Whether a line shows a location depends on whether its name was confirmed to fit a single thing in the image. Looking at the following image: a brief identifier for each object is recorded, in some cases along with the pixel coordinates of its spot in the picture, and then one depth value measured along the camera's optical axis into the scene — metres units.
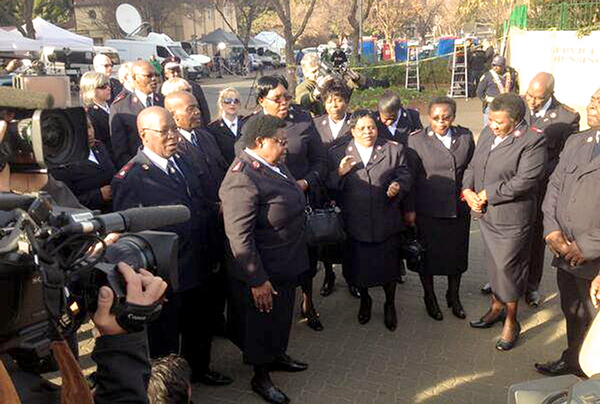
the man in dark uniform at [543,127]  5.06
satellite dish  22.72
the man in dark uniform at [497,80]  10.15
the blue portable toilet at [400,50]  31.16
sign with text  12.77
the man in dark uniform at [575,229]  3.53
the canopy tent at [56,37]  22.00
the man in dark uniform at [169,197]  3.45
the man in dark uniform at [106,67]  7.43
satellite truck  29.20
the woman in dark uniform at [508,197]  4.15
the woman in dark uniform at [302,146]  4.75
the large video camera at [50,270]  1.20
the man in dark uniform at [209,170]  3.97
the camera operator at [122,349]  1.53
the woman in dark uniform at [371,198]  4.49
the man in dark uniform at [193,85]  6.95
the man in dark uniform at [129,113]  5.21
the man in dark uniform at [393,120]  5.41
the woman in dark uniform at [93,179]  4.25
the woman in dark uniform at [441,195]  4.71
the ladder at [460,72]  18.06
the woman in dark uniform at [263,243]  3.48
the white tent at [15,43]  18.02
